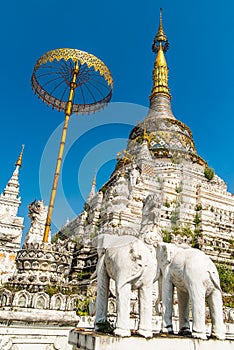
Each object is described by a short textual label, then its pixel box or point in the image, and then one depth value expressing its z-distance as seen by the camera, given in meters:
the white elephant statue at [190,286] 4.98
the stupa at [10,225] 24.73
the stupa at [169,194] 24.90
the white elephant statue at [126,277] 4.46
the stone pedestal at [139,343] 3.94
